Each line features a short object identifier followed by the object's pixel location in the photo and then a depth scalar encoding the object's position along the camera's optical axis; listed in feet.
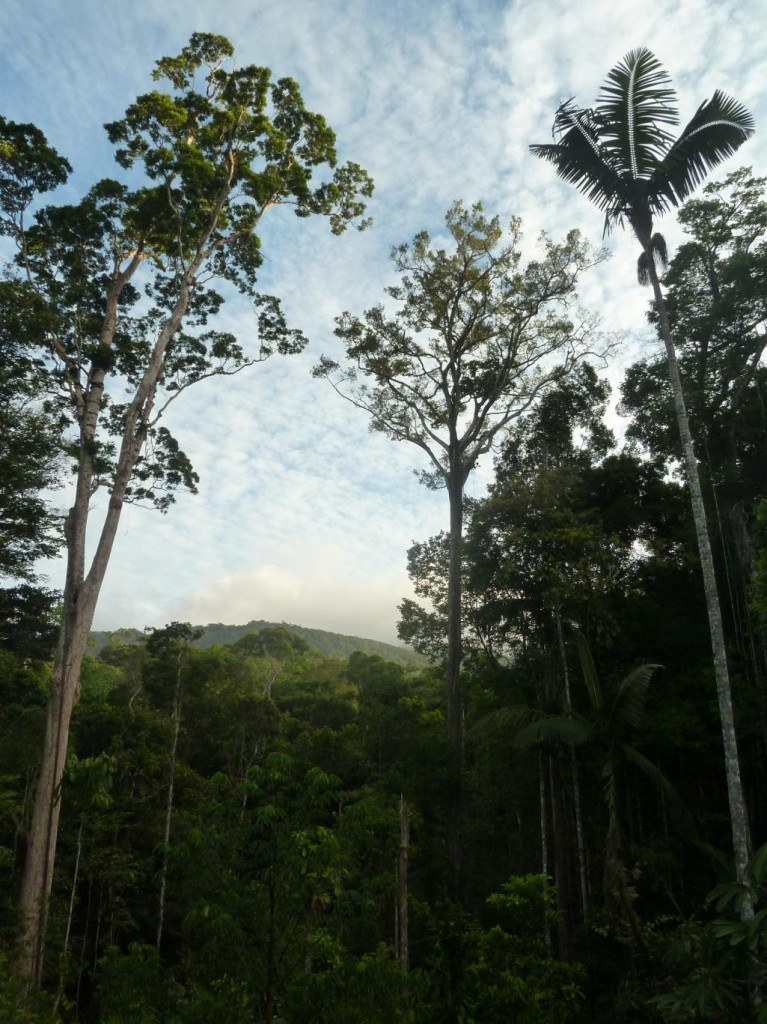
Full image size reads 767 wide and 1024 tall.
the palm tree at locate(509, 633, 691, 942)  29.50
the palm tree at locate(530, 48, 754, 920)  30.30
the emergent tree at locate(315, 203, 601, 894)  49.47
